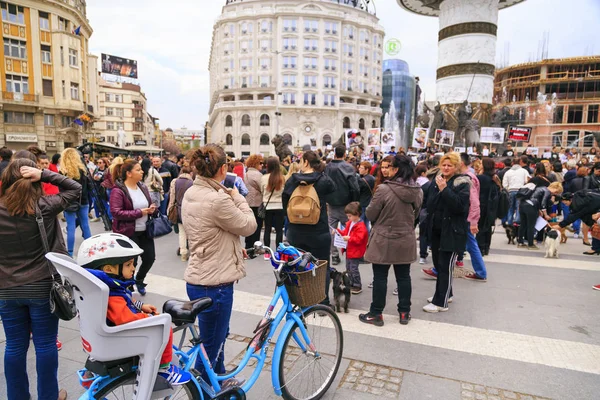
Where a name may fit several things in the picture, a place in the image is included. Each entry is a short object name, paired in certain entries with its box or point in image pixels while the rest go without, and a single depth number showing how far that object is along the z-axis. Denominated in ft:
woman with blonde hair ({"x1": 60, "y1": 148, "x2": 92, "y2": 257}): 21.08
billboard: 286.46
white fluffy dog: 26.61
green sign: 272.72
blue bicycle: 6.87
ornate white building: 232.12
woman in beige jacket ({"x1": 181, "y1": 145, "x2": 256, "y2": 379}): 9.38
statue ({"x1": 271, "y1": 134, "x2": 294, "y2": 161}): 35.86
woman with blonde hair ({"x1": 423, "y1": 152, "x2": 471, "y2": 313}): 16.22
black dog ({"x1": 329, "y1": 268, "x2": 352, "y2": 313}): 16.02
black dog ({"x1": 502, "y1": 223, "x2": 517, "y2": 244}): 31.53
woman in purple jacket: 17.38
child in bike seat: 6.79
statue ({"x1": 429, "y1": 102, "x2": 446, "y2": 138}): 71.36
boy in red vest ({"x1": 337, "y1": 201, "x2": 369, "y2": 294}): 18.70
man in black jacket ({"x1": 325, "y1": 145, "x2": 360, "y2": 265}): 22.07
